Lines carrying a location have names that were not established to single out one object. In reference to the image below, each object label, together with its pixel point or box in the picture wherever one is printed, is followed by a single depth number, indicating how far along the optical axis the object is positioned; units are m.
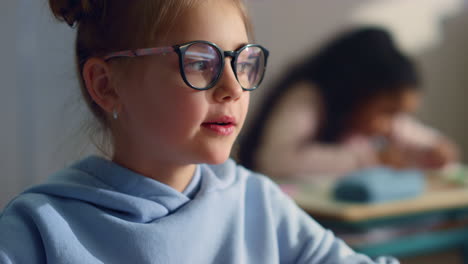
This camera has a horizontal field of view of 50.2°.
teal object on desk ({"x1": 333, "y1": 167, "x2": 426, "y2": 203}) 1.57
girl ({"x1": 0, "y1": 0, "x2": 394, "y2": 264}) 0.68
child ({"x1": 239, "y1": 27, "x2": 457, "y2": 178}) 2.06
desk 1.52
